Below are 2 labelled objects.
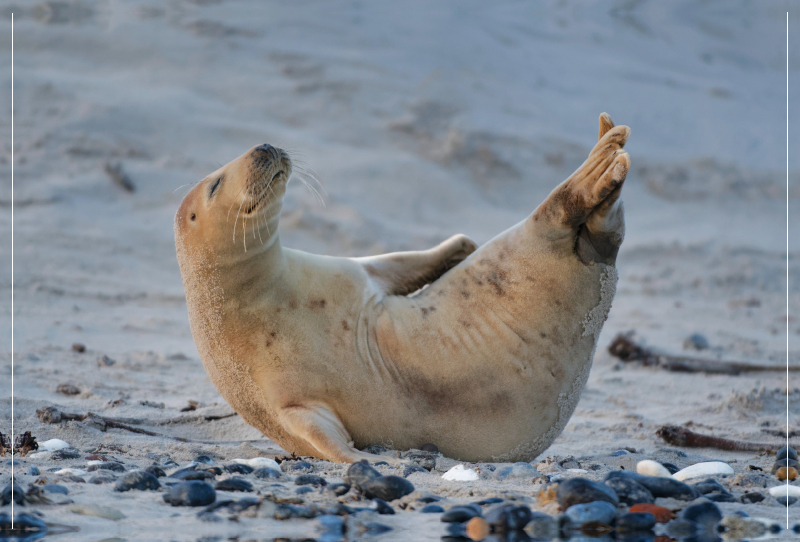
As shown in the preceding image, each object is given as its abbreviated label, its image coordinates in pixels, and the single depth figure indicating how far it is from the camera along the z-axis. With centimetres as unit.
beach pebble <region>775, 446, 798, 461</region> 596
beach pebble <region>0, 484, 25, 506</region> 416
